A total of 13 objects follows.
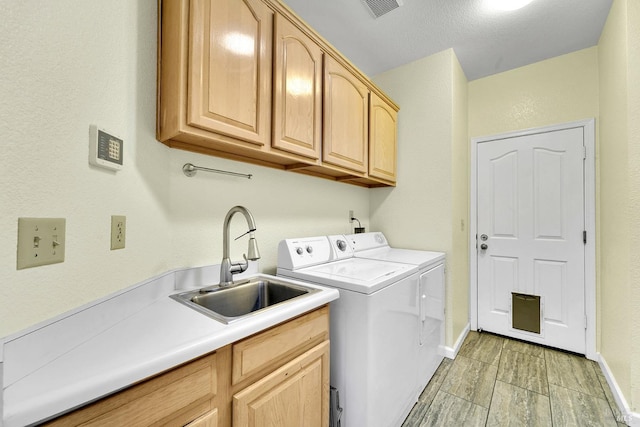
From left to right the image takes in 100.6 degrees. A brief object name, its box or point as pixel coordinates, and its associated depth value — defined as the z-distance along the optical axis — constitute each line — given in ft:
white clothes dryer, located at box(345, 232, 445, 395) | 5.85
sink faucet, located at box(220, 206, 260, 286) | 3.97
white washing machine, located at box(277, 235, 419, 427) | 4.12
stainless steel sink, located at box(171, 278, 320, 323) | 3.92
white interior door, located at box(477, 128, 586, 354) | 7.59
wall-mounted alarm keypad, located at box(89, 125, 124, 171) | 2.60
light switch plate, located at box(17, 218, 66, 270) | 1.95
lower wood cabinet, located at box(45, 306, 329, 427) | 2.06
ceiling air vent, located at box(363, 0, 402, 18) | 5.76
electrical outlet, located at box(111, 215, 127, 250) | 2.91
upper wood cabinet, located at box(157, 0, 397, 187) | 3.46
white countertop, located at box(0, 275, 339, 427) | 1.65
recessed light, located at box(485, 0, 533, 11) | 5.83
